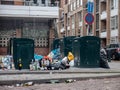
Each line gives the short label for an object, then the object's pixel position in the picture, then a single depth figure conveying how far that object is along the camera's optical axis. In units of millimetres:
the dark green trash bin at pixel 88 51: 18156
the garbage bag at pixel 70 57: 19228
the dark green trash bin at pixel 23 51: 18297
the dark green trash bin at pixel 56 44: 26075
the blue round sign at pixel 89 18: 16047
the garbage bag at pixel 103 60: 18512
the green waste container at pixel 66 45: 22750
